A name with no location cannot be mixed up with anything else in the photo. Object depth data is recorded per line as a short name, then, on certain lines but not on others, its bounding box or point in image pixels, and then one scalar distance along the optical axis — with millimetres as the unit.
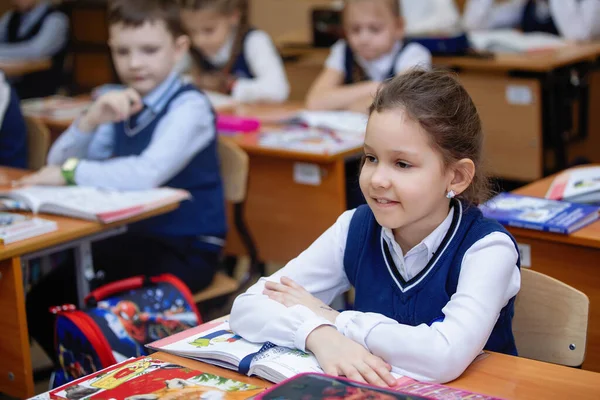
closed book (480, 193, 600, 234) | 2127
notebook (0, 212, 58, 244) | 2166
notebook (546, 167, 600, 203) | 2336
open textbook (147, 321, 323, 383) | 1381
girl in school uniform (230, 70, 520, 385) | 1411
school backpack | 1998
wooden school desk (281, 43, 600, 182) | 4359
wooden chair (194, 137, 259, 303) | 2643
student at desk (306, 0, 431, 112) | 3697
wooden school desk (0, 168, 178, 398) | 2145
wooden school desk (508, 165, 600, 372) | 2117
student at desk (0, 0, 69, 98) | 6451
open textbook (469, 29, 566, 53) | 4684
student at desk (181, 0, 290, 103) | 4062
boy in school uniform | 2621
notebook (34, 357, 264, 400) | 1279
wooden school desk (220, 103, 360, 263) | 3113
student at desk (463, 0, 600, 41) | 4914
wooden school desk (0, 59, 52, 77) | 5441
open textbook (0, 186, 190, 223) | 2332
